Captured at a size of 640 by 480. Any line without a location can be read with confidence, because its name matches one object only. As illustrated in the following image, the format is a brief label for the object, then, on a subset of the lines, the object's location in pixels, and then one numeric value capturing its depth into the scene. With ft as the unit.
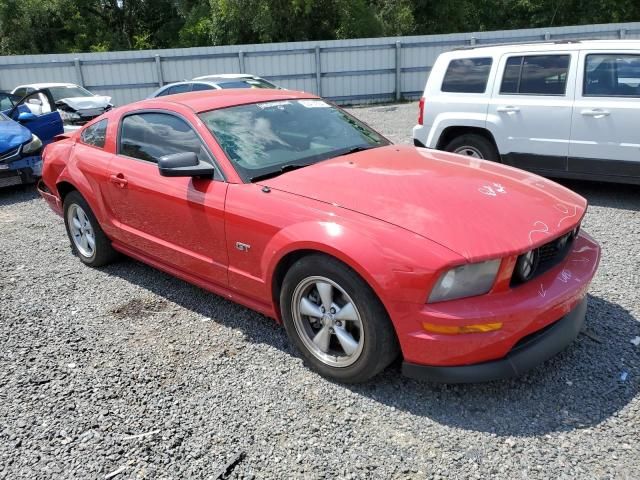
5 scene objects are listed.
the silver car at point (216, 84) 40.57
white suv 19.69
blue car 26.12
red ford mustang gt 8.93
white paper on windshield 14.26
